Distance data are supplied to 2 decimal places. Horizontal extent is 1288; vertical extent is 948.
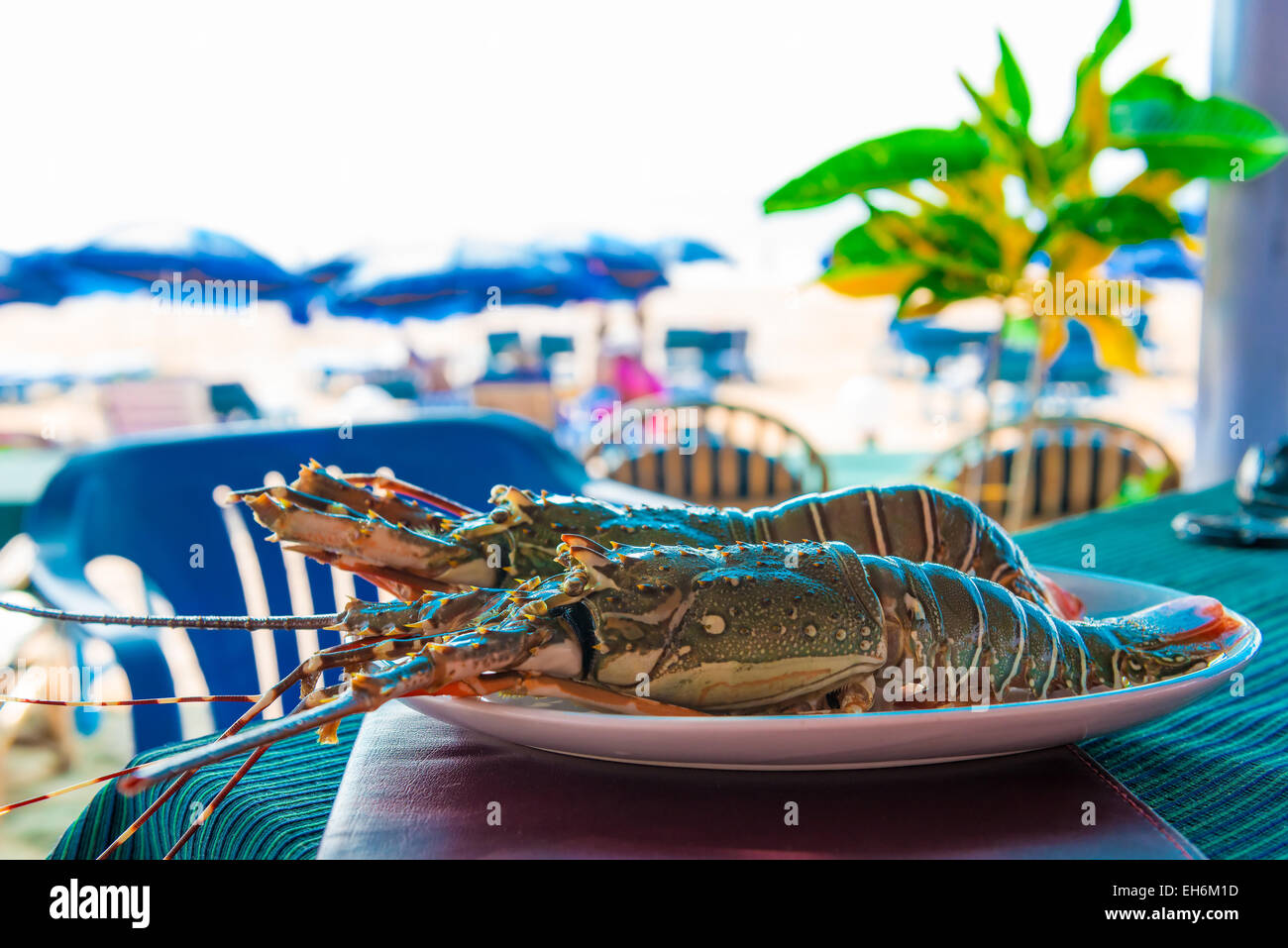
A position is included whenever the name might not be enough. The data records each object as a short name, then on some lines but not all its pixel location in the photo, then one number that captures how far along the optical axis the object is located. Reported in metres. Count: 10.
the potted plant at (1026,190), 2.10
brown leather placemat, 0.42
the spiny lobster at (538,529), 0.58
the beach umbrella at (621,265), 7.09
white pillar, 2.46
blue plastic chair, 1.28
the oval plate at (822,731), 0.42
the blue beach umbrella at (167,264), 5.74
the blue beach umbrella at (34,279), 6.02
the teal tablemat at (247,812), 0.49
